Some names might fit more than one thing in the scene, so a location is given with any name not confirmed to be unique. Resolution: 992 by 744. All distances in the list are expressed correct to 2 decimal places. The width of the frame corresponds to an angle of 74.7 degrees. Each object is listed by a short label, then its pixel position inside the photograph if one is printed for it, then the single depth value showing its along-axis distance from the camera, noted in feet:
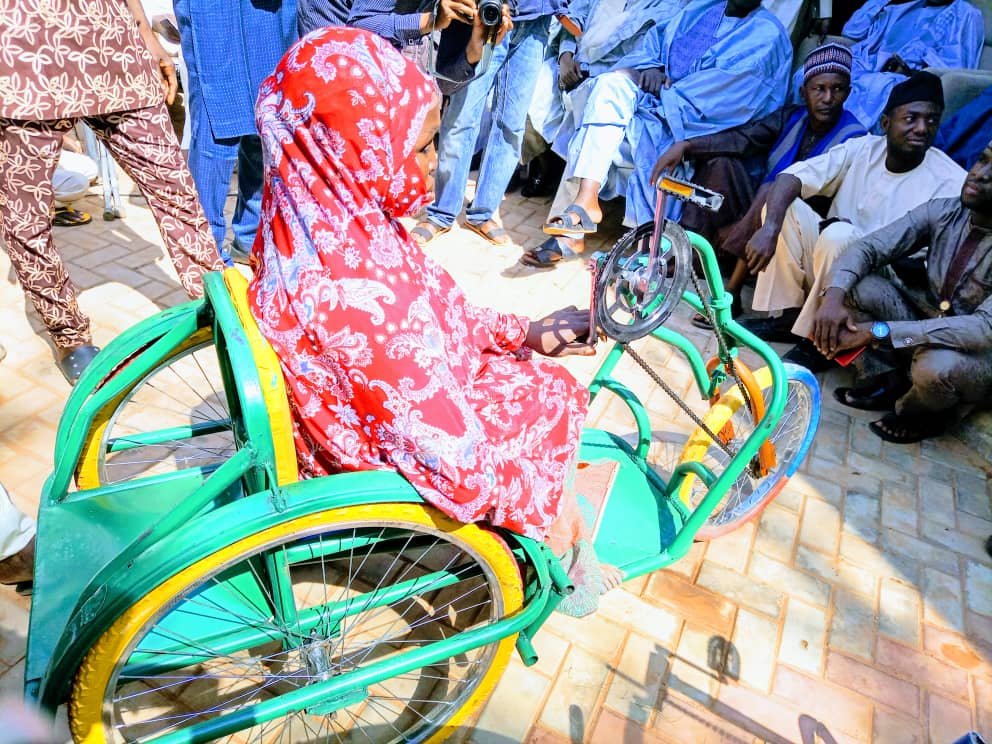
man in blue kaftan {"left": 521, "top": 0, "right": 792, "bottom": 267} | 14.89
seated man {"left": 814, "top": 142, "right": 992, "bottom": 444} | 9.96
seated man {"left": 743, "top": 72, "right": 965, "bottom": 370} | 12.05
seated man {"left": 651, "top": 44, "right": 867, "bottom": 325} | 13.75
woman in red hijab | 4.42
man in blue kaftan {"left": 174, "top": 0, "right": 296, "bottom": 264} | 11.01
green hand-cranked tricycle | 4.28
